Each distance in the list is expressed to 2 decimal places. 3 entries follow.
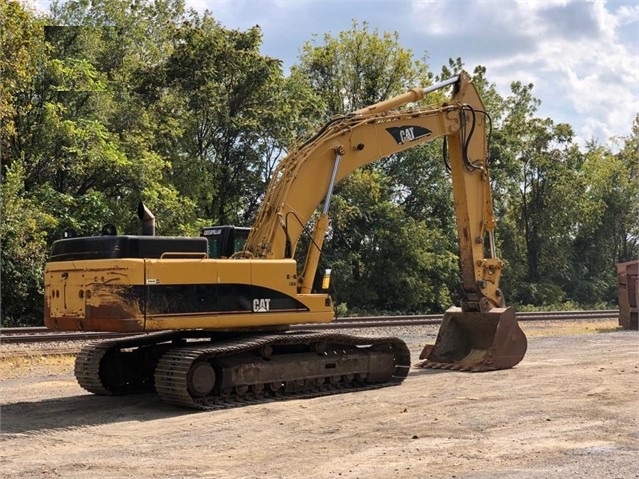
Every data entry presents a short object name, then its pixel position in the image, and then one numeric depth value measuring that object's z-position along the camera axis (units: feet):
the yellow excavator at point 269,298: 30.22
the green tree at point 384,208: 108.68
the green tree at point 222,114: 95.55
